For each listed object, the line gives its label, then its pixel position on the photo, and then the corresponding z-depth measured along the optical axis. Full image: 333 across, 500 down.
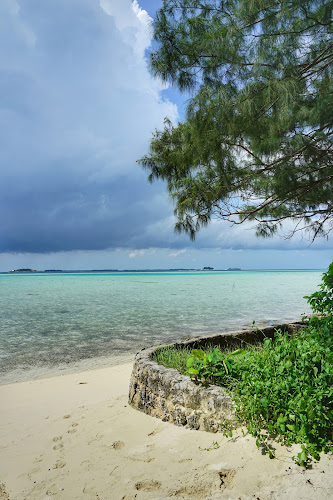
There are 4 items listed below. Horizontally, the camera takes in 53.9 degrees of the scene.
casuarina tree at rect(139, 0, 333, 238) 4.17
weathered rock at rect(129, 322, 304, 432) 2.74
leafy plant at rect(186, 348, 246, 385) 3.05
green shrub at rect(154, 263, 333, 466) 2.22
